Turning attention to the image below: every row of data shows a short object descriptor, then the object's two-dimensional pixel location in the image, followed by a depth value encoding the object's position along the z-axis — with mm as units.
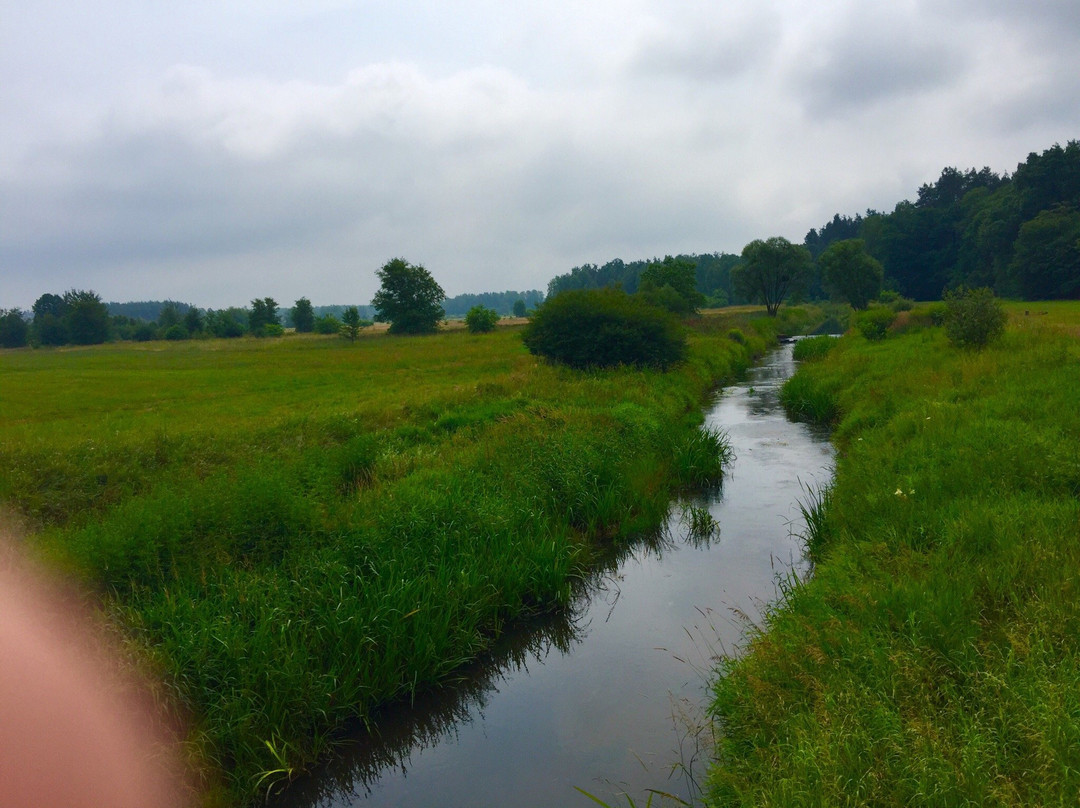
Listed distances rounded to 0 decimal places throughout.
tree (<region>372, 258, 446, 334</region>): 81062
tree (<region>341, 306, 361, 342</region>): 68625
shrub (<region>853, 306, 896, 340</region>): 31812
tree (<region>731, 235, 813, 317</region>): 77500
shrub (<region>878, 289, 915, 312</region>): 44719
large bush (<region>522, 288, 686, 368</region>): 26562
